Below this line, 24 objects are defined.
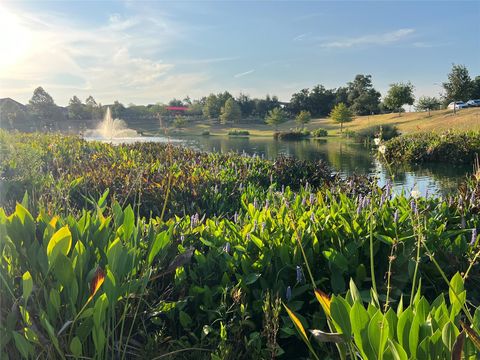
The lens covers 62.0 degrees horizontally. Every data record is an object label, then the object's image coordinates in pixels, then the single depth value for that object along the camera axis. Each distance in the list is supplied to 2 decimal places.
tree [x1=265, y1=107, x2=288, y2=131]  78.56
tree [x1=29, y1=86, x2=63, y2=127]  57.92
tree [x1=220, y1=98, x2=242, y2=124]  93.69
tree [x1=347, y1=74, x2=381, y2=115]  89.00
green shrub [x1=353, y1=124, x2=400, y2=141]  39.46
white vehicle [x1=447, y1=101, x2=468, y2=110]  69.88
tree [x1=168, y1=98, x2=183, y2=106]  117.81
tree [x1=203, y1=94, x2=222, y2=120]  105.21
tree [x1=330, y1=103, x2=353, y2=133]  62.81
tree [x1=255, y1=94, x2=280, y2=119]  112.12
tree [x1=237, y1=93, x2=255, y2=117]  113.00
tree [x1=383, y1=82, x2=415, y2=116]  66.38
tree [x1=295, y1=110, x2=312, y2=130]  75.56
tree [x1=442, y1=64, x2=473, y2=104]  58.09
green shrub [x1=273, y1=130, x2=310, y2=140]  51.06
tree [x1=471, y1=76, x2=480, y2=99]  76.54
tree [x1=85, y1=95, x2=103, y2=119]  45.94
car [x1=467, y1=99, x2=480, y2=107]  71.25
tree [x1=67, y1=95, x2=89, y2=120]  55.38
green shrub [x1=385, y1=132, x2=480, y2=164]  20.70
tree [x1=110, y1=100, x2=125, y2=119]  66.00
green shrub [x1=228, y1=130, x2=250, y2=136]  69.12
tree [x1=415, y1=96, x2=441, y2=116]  74.38
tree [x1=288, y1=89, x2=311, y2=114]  105.62
